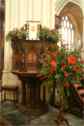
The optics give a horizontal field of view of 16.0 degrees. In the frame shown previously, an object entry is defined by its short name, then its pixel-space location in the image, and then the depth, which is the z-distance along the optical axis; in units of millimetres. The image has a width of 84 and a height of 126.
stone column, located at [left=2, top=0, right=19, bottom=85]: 8562
